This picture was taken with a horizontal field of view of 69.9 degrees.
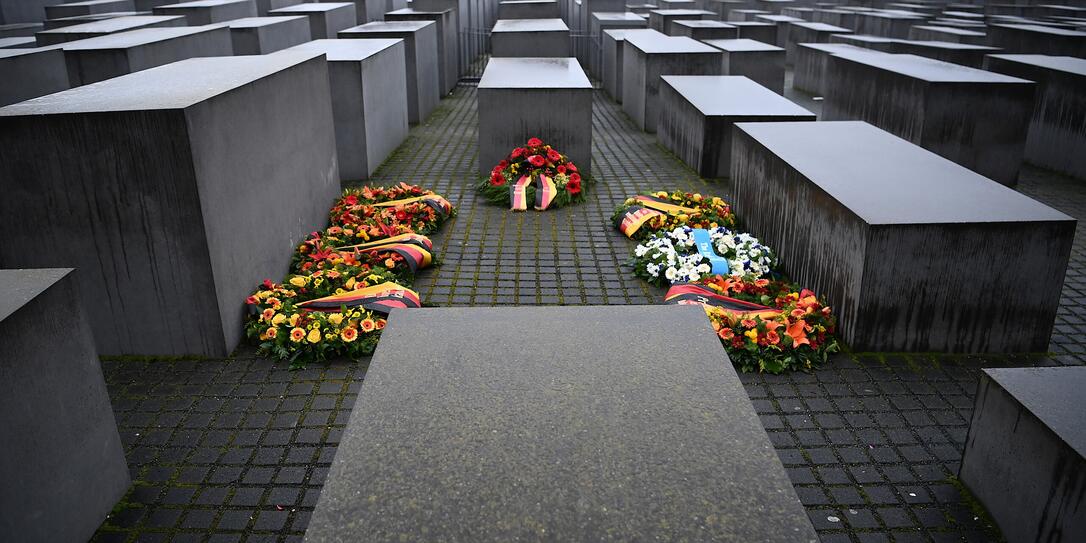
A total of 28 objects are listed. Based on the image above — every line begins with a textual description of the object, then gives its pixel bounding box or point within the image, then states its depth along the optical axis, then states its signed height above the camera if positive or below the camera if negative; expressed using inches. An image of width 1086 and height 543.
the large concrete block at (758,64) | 584.1 -65.7
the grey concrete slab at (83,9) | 733.9 -29.8
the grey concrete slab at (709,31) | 716.7 -51.8
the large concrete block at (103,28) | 500.1 -34.4
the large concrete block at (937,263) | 209.3 -75.9
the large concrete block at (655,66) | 522.9 -60.6
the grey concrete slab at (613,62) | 667.4 -76.7
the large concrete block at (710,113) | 395.2 -68.7
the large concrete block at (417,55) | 561.0 -58.1
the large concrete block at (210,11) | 673.0 -30.3
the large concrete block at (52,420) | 130.4 -75.4
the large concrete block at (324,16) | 745.6 -39.4
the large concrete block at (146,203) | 198.5 -57.2
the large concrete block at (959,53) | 573.3 -58.0
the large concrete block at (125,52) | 404.5 -39.4
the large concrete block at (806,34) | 796.0 -63.3
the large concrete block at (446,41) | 704.4 -60.9
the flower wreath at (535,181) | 365.4 -93.8
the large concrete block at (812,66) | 629.9 -79.2
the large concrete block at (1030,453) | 130.3 -81.6
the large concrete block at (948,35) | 701.9 -57.3
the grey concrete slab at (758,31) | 793.6 -58.0
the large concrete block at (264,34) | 573.0 -43.2
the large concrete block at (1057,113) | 429.7 -76.6
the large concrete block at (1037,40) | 599.2 -54.8
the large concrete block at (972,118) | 394.9 -71.5
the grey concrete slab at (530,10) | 917.0 -41.4
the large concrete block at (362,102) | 399.9 -65.0
